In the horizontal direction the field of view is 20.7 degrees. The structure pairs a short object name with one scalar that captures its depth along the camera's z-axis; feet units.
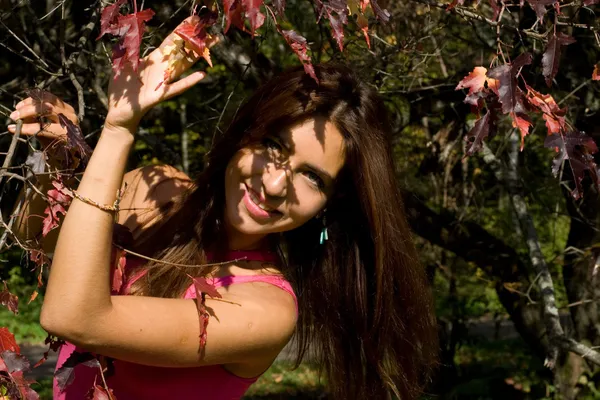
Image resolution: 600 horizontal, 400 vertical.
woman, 5.77
